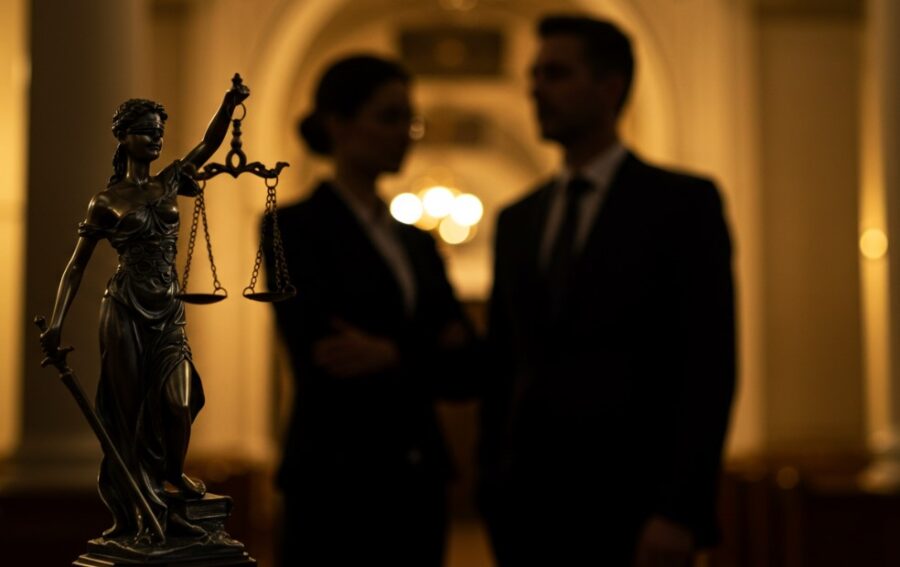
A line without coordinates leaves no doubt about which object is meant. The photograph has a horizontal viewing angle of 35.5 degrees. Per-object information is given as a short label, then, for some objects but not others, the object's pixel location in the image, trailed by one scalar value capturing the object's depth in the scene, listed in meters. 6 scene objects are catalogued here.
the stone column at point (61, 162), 4.95
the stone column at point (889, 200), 6.46
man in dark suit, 2.95
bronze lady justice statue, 1.39
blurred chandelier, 18.73
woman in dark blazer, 3.02
